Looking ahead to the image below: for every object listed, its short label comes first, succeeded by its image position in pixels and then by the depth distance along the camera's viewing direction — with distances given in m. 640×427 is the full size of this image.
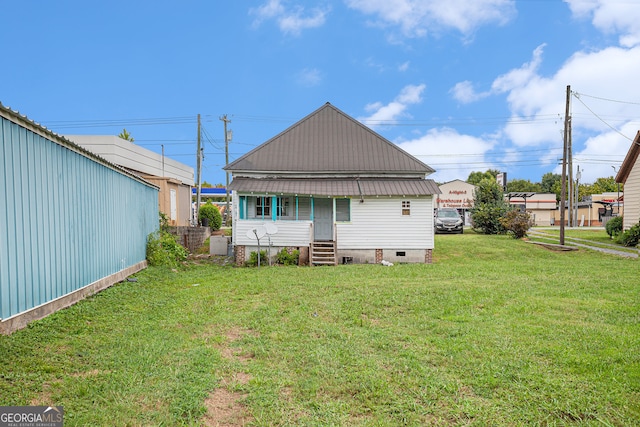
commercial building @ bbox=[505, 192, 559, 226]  50.63
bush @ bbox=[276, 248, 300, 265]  16.84
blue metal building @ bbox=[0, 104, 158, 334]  6.09
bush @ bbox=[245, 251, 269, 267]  16.78
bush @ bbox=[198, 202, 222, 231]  28.62
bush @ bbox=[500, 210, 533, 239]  25.85
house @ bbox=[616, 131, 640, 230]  23.14
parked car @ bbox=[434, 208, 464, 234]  31.45
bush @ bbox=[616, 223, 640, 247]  22.33
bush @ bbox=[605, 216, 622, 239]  25.78
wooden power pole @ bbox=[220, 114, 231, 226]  33.81
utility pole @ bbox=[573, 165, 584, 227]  46.68
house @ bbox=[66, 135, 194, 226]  19.61
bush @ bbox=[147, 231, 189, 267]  14.59
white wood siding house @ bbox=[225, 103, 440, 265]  17.20
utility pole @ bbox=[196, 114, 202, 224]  29.69
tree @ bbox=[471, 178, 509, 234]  30.59
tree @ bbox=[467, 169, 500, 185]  81.00
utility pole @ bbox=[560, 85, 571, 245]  22.39
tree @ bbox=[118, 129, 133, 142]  48.73
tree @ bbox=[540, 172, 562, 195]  83.56
